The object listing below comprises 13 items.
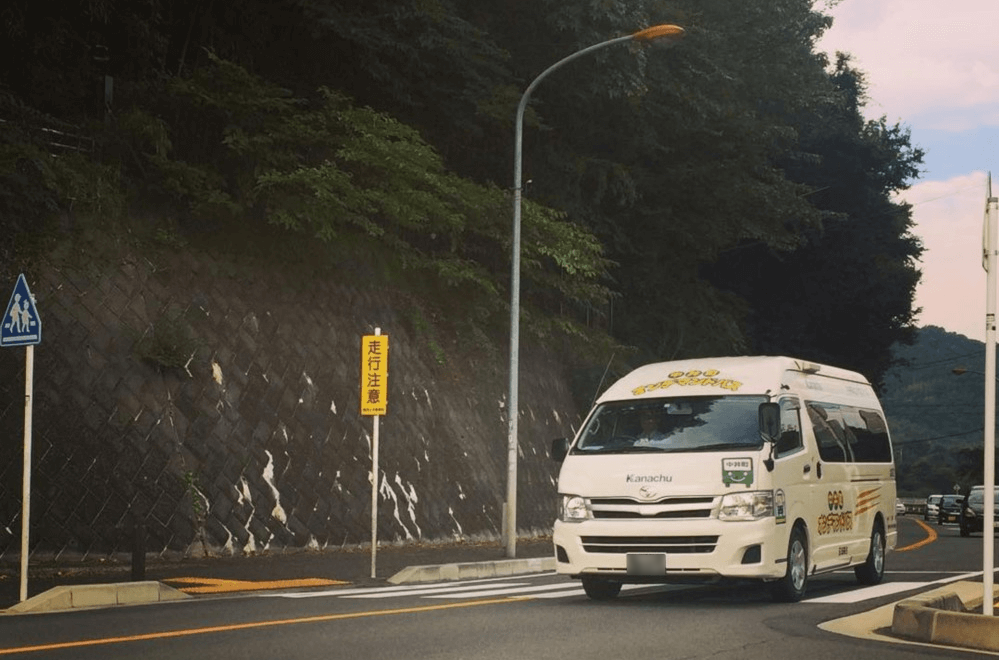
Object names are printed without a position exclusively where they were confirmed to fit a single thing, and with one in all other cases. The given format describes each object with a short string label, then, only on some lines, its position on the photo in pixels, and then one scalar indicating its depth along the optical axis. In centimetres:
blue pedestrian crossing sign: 1459
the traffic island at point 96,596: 1345
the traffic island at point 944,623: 1048
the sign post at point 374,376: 1822
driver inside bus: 1462
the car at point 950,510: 5725
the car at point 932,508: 7038
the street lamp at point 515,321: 2230
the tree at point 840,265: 5156
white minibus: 1368
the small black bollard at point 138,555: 1594
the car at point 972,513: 3956
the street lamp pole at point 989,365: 1079
